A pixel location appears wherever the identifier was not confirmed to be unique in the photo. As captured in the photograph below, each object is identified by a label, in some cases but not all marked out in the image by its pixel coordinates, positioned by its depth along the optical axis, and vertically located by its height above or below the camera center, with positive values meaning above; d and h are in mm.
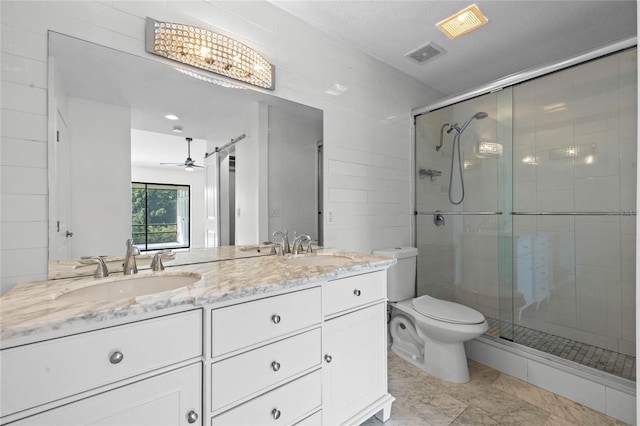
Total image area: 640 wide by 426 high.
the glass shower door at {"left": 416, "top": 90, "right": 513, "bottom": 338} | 2311 +85
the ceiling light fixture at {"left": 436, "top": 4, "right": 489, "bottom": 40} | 1768 +1247
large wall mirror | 1168 +305
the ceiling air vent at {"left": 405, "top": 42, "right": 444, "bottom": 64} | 2176 +1270
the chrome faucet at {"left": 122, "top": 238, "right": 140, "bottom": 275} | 1182 -203
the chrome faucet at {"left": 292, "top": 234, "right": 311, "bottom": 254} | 1805 -184
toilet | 1854 -763
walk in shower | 1972 +39
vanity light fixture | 1349 +832
